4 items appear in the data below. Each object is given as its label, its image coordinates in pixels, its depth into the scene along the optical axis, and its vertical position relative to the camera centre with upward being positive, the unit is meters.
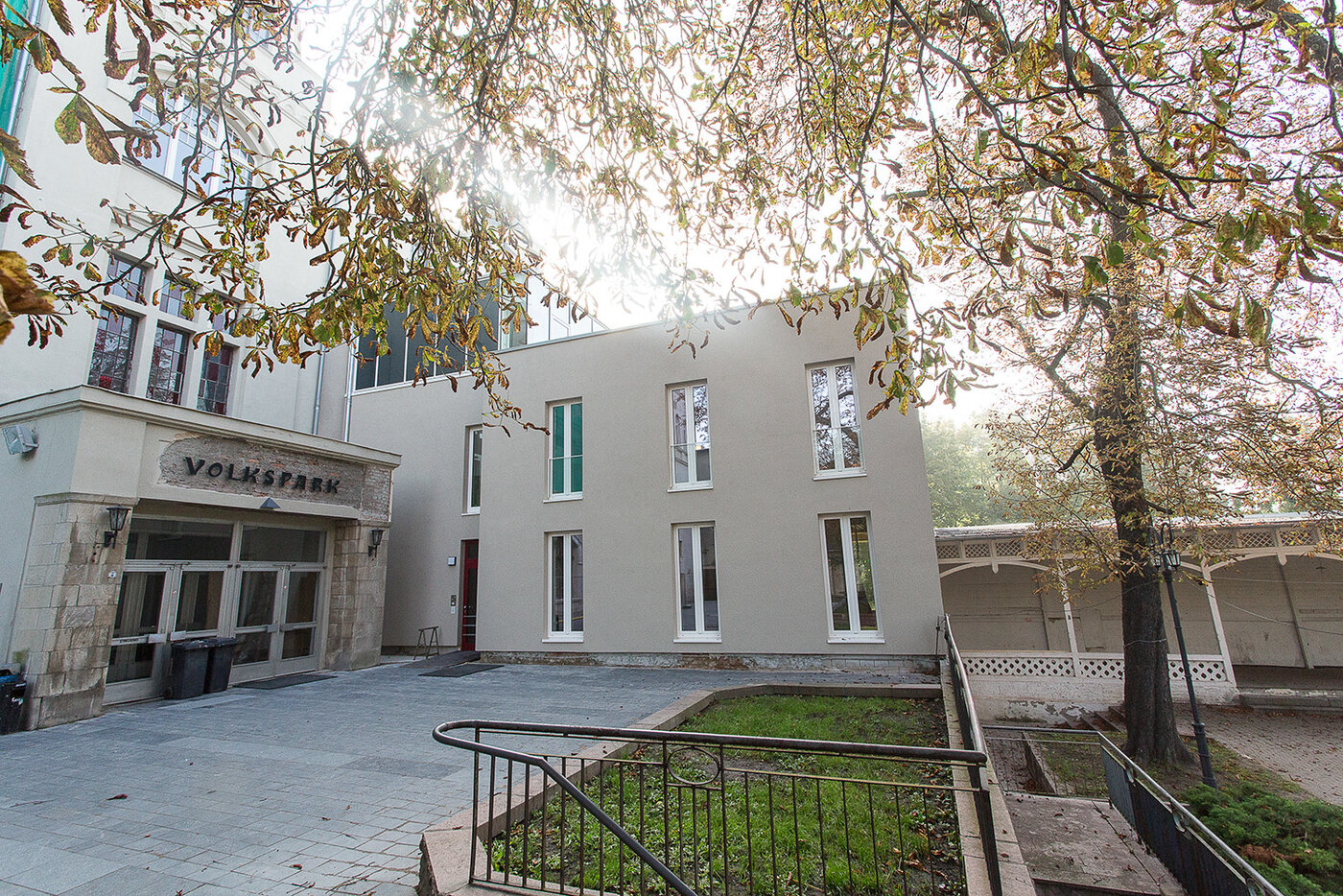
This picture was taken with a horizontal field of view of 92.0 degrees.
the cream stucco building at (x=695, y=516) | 11.47 +1.22
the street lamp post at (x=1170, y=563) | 8.66 +0.00
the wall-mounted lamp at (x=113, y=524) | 8.89 +1.02
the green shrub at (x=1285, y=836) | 5.18 -2.38
